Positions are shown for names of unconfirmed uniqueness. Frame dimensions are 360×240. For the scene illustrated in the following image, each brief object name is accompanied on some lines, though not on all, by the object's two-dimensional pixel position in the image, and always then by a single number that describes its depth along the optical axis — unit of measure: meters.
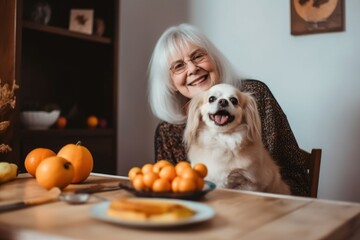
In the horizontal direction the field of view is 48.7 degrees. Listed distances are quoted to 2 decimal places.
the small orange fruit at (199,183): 0.82
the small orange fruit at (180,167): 0.83
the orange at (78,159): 1.03
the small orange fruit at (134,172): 0.91
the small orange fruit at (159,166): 0.86
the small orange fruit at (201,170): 0.88
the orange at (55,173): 0.90
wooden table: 0.58
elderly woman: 1.58
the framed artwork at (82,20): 2.21
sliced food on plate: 0.60
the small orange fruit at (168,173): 0.82
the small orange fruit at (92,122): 2.25
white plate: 0.59
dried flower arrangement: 1.14
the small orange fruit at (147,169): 0.87
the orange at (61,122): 2.09
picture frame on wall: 2.04
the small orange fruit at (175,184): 0.80
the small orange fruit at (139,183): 0.83
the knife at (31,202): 0.72
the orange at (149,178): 0.82
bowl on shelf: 1.86
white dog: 1.35
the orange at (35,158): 1.10
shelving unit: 2.17
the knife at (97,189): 0.93
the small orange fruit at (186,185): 0.80
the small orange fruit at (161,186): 0.80
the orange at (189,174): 0.81
